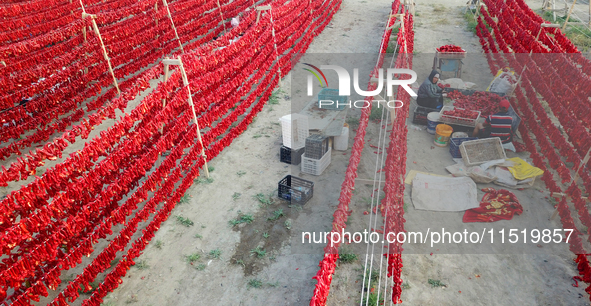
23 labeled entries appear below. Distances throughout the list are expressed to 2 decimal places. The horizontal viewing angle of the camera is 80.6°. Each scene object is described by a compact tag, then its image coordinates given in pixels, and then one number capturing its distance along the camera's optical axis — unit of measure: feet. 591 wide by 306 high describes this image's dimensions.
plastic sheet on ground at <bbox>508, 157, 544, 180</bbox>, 25.38
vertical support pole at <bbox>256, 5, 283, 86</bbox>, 36.47
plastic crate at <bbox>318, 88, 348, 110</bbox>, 32.01
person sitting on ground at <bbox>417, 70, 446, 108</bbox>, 32.68
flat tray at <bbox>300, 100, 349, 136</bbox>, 28.19
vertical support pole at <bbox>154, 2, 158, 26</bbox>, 40.59
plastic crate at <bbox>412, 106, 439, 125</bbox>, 32.76
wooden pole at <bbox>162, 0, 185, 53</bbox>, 41.02
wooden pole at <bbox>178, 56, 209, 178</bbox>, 22.82
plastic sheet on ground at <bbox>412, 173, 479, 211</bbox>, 23.86
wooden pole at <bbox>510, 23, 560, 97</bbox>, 32.96
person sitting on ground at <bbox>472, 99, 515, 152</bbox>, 28.68
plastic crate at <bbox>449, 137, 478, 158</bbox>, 28.45
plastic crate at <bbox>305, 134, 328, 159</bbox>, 25.77
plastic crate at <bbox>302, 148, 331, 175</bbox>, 26.04
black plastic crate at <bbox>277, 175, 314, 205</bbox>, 23.52
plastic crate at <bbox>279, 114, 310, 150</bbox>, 27.04
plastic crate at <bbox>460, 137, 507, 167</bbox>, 27.17
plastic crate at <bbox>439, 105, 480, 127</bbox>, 30.37
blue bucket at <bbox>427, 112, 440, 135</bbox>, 31.43
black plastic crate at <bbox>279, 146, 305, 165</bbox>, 27.27
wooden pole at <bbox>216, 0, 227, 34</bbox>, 50.19
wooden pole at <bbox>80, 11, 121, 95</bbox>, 31.83
